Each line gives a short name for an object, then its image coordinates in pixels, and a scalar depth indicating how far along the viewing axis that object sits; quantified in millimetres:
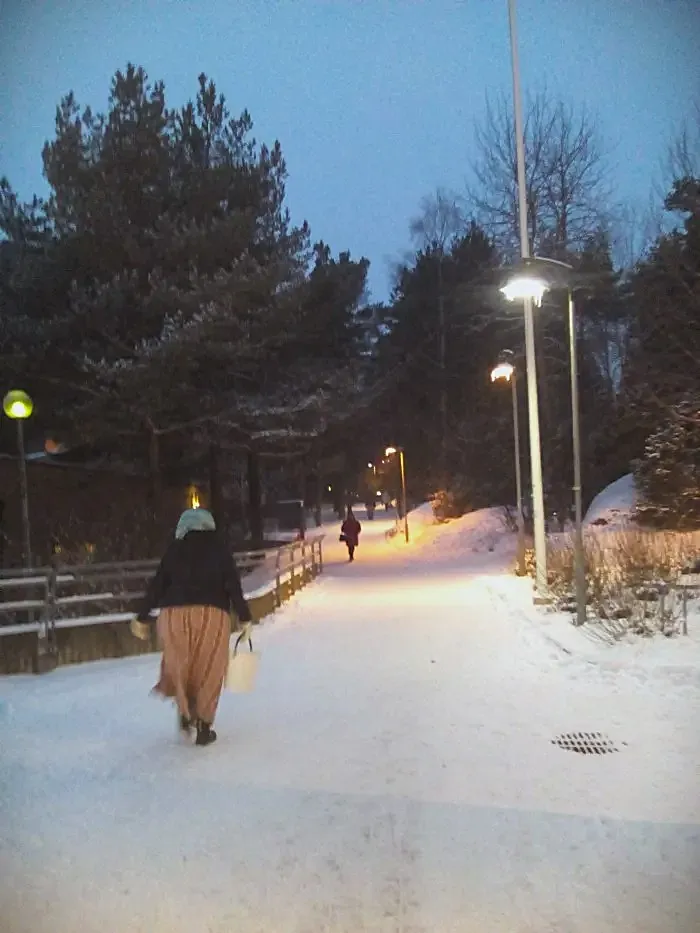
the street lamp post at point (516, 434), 20406
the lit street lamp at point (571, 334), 11742
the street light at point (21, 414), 11938
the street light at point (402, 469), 39325
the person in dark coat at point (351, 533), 31250
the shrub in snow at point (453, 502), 40688
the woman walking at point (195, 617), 6473
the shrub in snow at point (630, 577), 10328
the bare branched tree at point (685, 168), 21075
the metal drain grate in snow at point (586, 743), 6273
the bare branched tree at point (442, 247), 49562
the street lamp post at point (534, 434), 14484
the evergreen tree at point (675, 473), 21578
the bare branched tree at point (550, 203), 31172
